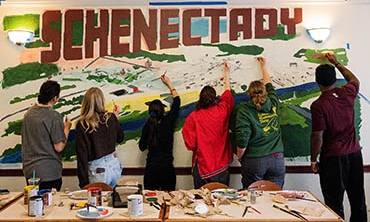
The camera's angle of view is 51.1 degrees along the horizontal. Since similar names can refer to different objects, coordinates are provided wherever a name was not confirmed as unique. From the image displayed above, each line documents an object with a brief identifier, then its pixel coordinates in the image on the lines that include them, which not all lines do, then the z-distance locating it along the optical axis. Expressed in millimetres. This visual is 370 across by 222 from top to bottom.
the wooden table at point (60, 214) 2346
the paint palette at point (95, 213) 2353
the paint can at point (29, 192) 2643
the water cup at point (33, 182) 2771
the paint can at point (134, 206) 2375
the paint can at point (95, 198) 2596
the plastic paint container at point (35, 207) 2395
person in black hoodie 3682
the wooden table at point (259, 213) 2330
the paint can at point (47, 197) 2602
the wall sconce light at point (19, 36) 3793
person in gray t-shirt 3223
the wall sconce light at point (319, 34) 3783
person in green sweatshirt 3414
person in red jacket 3545
